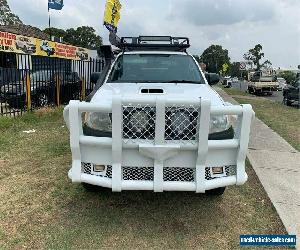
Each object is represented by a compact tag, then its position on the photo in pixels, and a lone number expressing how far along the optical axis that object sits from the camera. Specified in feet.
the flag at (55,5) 58.26
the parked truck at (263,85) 70.93
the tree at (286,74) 205.19
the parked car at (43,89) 22.75
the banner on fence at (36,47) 43.91
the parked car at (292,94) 42.37
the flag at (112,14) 31.60
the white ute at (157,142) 7.35
